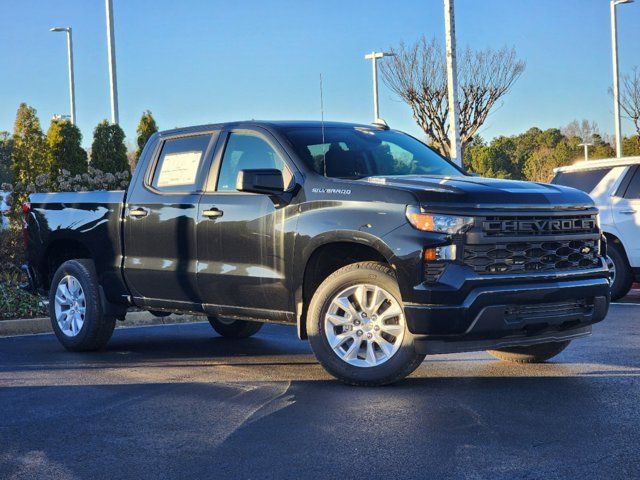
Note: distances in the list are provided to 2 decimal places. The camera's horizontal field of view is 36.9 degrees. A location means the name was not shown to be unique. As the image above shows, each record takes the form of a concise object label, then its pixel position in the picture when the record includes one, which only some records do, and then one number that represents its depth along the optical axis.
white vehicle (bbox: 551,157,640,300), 12.73
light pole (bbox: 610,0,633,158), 30.75
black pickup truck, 6.35
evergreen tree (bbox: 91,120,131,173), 23.28
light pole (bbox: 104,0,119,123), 23.38
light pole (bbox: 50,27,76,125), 33.16
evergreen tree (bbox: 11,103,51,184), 24.10
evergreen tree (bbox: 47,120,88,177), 23.55
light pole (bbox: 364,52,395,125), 32.40
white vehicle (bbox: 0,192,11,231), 19.17
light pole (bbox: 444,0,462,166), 18.86
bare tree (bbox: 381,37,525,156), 29.70
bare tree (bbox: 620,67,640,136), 32.47
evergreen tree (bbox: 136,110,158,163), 24.73
